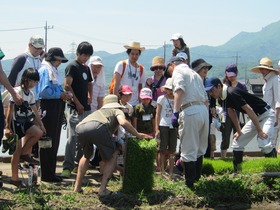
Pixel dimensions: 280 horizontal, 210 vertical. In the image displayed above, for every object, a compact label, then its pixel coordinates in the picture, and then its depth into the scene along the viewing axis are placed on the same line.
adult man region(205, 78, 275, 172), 7.64
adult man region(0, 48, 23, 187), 6.12
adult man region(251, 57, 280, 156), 9.35
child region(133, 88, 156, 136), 8.55
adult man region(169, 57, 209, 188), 6.97
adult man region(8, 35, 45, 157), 7.79
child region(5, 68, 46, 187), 6.92
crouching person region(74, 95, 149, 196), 6.59
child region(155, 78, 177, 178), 8.38
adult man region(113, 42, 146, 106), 8.78
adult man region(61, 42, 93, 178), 7.94
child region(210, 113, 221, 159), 9.47
